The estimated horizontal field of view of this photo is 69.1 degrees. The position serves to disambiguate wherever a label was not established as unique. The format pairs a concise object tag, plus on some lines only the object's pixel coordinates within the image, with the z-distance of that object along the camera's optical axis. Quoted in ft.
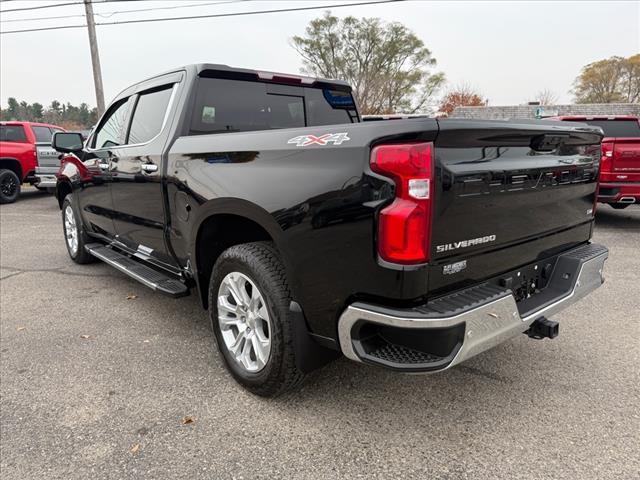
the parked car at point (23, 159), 37.09
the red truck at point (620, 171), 23.47
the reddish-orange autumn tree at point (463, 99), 154.65
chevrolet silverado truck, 6.26
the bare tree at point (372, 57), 127.24
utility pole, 56.24
